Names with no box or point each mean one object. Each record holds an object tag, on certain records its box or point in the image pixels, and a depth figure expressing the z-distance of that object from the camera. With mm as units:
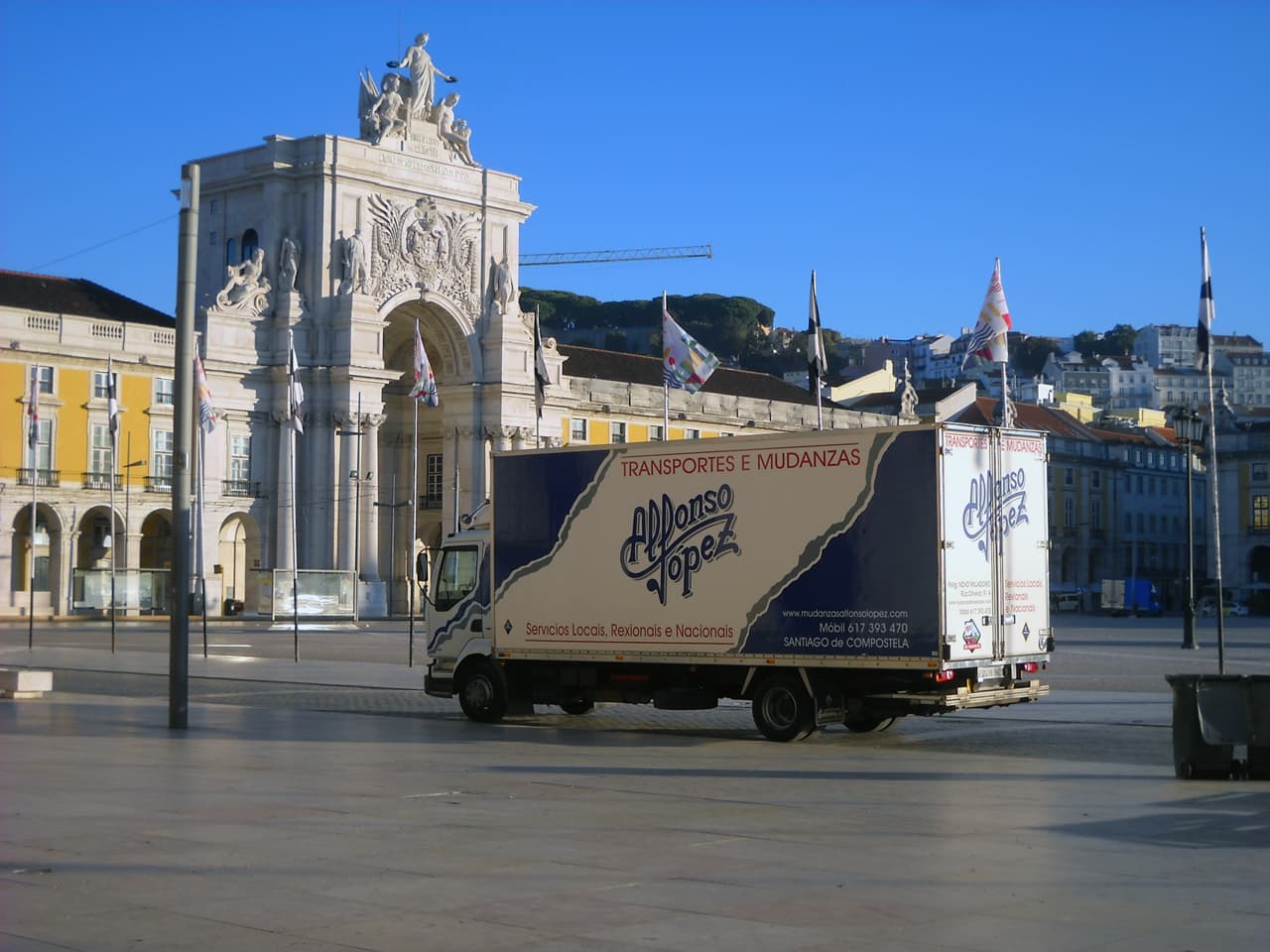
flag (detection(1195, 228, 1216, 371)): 31517
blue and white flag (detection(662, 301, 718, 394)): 44156
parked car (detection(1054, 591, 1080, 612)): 115375
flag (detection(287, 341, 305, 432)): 65188
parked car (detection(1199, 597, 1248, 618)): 100688
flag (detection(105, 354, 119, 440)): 62500
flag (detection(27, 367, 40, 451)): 62438
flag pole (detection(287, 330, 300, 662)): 65688
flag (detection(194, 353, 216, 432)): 55169
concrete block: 27484
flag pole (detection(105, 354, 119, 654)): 62531
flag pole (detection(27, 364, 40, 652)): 62188
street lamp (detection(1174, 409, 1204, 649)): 46250
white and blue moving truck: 20188
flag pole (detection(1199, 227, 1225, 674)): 31516
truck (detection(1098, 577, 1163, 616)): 100625
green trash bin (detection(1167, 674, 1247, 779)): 17000
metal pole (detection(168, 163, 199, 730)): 21781
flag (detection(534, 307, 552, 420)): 48406
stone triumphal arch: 76125
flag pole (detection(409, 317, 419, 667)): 66325
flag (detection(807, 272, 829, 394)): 41406
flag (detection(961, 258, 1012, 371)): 37344
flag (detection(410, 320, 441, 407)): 62781
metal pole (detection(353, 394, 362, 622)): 71531
